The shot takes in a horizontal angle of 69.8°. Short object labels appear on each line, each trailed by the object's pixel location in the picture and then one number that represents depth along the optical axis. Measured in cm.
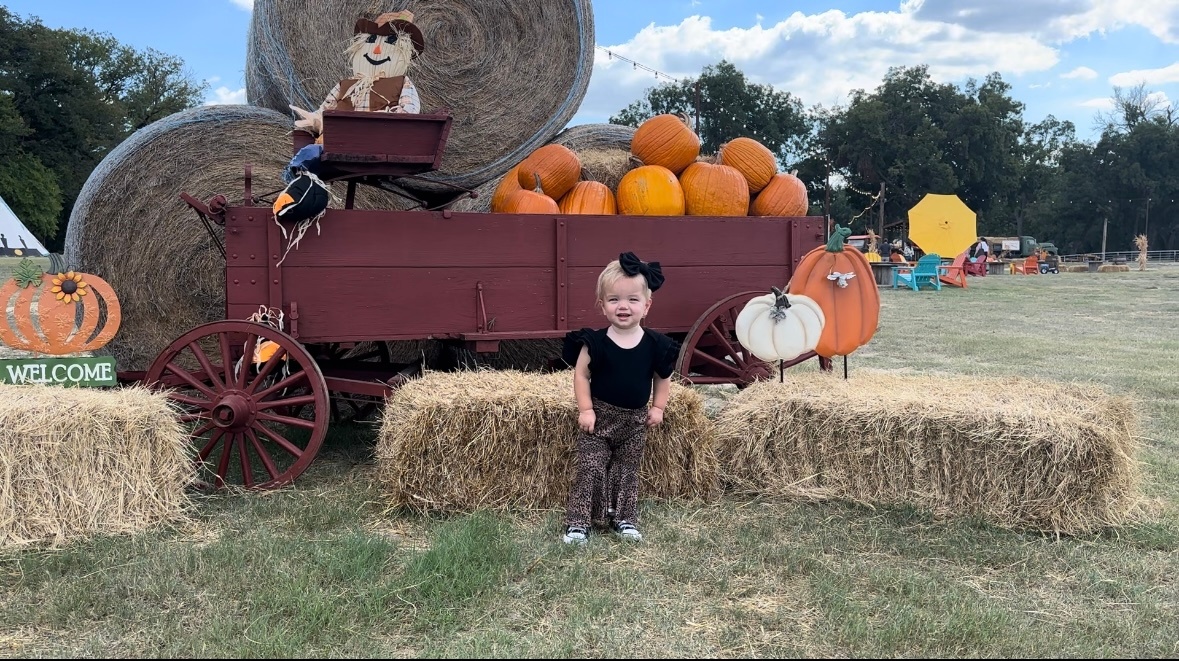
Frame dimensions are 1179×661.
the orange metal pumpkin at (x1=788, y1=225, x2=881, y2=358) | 430
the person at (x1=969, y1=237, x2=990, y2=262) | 2977
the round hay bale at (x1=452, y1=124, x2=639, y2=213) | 552
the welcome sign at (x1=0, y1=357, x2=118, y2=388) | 369
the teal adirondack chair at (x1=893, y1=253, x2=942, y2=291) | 2091
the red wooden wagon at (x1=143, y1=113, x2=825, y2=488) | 382
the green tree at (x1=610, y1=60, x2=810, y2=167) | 4475
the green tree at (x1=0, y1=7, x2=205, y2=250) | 3506
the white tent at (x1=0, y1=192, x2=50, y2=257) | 3247
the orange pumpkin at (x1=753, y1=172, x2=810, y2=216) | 507
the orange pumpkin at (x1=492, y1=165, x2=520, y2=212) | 488
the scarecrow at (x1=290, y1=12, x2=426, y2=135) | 426
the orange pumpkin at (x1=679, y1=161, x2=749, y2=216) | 487
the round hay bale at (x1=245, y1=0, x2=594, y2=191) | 568
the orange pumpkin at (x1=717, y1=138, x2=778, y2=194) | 510
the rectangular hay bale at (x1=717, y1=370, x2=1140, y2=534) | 326
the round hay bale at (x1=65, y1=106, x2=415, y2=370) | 491
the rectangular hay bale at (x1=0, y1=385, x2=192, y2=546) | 305
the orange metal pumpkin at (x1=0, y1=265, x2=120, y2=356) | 381
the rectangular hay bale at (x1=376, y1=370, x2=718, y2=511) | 348
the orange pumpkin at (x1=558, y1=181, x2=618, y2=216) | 480
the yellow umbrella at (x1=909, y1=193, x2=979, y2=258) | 2347
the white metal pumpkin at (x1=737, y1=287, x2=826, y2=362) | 400
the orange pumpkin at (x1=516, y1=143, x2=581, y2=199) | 493
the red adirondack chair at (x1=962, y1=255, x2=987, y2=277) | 2795
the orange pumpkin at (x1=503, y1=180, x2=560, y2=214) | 460
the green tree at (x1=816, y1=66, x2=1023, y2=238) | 4450
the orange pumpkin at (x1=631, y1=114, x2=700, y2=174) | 500
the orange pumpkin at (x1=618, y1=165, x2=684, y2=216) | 475
